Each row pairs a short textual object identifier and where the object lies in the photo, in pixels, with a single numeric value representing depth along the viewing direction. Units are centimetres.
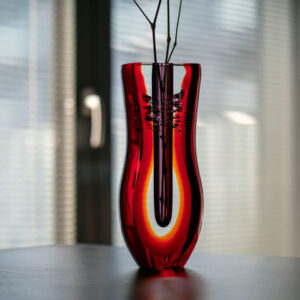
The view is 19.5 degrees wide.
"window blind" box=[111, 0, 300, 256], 260
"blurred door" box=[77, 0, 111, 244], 242
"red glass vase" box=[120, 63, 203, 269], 104
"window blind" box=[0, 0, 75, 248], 222
